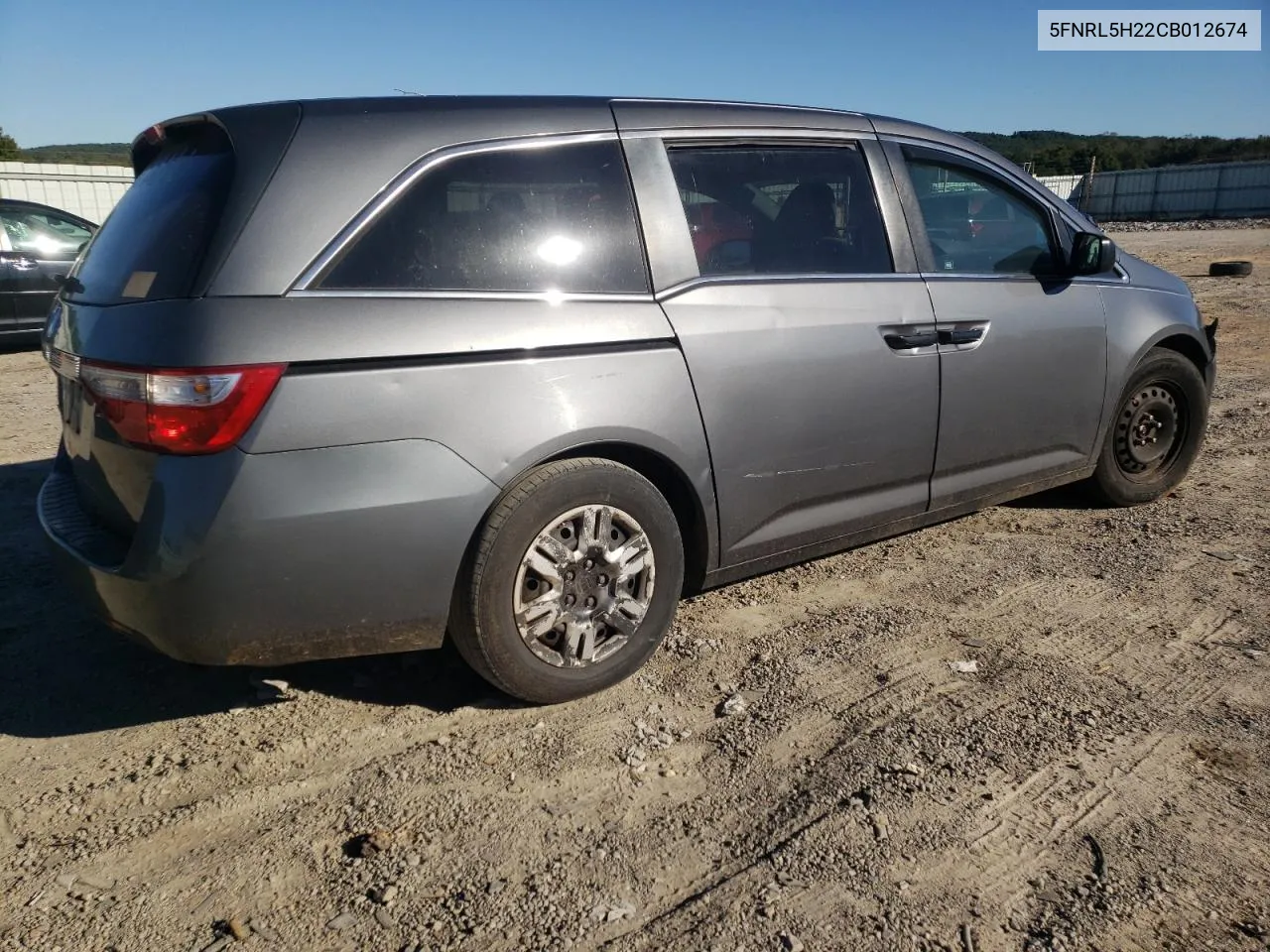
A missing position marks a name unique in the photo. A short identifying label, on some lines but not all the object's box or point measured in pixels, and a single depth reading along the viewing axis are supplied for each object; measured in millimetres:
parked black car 10438
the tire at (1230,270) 15492
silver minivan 2506
